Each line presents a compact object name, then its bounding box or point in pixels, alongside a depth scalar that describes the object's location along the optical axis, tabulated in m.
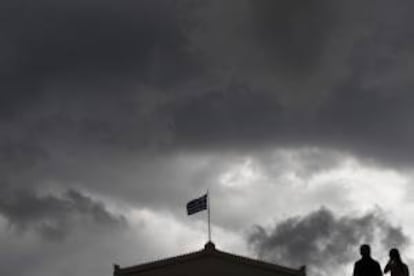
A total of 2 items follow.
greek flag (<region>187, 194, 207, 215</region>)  56.81
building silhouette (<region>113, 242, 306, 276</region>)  54.31
